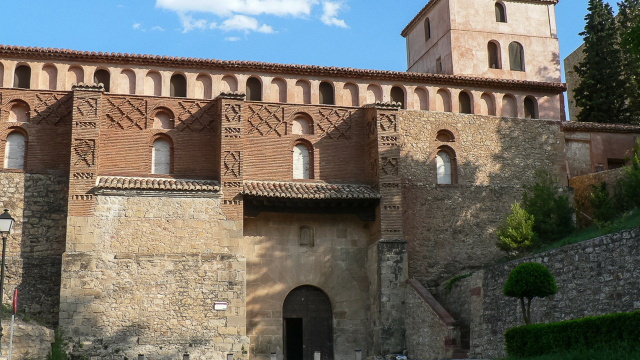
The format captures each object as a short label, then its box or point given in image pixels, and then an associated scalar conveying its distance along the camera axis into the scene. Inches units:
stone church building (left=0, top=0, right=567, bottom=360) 809.5
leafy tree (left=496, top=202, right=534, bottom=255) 859.4
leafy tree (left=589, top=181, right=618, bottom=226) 891.4
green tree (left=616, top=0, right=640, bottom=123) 1222.9
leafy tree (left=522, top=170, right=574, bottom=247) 889.5
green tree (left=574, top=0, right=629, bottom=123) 1232.2
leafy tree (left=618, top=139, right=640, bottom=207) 850.8
